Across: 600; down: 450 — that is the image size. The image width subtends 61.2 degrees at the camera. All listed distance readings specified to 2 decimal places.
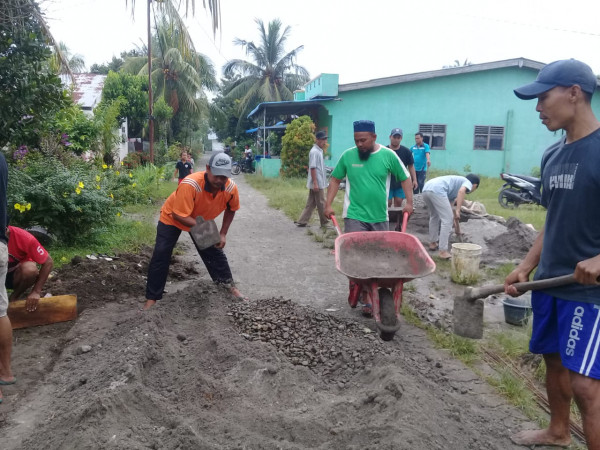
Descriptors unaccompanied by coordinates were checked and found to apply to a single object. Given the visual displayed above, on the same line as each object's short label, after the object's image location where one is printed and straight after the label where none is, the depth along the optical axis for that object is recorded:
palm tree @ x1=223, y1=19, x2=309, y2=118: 33.38
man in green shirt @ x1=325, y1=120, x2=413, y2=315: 5.07
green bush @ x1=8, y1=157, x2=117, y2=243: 6.58
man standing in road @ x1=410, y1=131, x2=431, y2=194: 11.86
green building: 19.45
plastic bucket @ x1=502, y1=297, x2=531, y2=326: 4.93
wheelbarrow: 4.38
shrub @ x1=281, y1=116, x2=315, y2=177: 19.11
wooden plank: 4.47
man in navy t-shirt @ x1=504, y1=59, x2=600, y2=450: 2.37
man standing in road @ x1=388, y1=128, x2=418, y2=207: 7.55
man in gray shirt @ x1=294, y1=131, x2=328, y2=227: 9.60
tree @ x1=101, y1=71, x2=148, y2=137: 22.23
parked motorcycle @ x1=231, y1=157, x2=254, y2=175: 26.77
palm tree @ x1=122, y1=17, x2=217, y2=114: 28.16
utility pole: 17.29
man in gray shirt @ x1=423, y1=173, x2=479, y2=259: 7.32
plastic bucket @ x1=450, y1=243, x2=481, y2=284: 6.27
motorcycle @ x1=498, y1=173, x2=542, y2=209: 12.80
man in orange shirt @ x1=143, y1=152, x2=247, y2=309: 4.62
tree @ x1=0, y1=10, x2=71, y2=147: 4.76
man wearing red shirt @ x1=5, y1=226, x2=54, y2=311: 4.26
